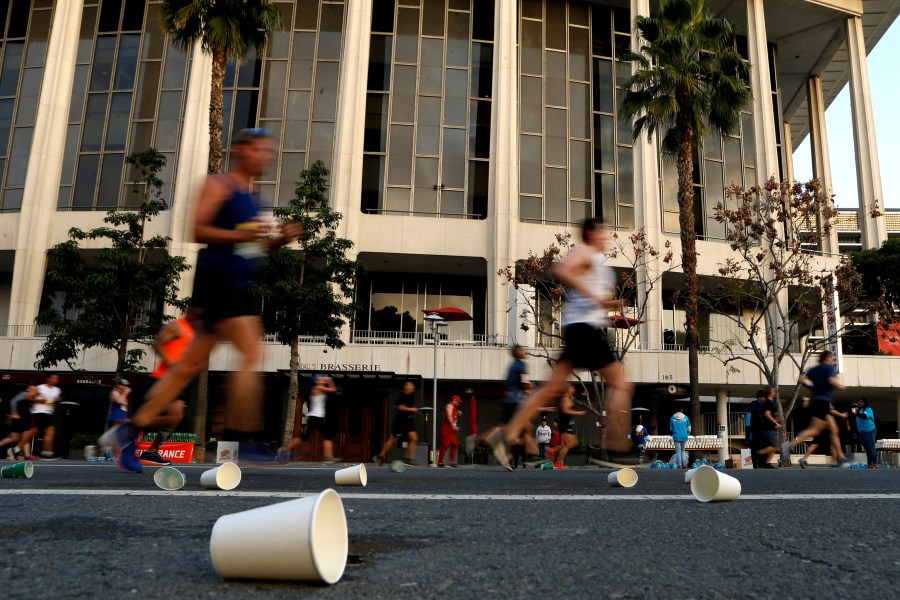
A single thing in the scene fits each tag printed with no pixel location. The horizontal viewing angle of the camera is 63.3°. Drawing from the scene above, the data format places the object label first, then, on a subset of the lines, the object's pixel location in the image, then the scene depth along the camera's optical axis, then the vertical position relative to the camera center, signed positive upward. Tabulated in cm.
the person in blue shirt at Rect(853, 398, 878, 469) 1817 +28
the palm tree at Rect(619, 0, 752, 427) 2522 +1222
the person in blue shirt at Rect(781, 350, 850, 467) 1158 +74
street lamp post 2433 +359
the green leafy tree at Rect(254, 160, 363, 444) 2253 +444
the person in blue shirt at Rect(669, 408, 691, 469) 1988 -2
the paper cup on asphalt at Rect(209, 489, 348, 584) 235 -39
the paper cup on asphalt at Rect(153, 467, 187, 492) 682 -53
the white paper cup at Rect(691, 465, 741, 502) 572 -39
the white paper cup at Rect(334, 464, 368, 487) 773 -52
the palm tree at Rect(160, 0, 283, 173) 2166 +1186
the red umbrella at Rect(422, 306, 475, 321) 2955 +473
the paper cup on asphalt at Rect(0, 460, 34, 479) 853 -61
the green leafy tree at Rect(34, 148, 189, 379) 2245 +404
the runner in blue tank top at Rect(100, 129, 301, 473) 413 +80
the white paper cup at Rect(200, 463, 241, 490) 678 -51
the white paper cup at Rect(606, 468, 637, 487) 809 -48
